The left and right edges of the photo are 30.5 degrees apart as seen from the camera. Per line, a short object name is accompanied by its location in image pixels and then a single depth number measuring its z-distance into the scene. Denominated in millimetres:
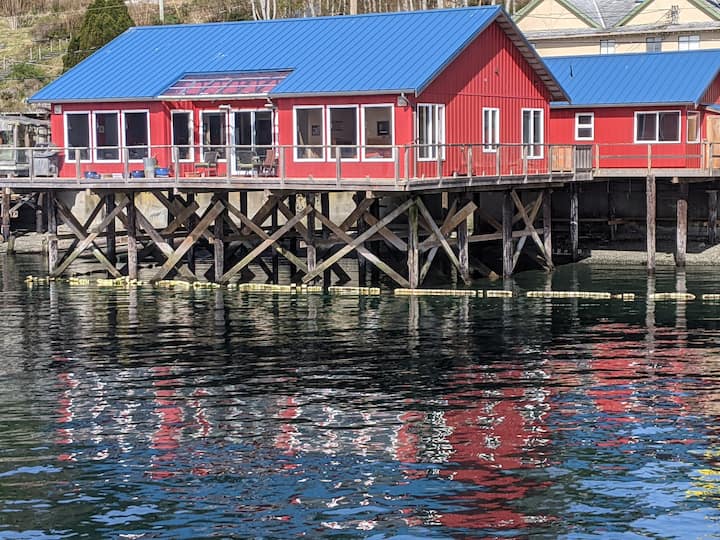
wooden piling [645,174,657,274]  45469
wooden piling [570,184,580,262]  48062
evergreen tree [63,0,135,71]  75000
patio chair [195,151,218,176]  40281
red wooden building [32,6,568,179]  38531
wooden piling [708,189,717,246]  47969
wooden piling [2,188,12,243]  54500
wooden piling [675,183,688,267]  46000
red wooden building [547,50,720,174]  47906
